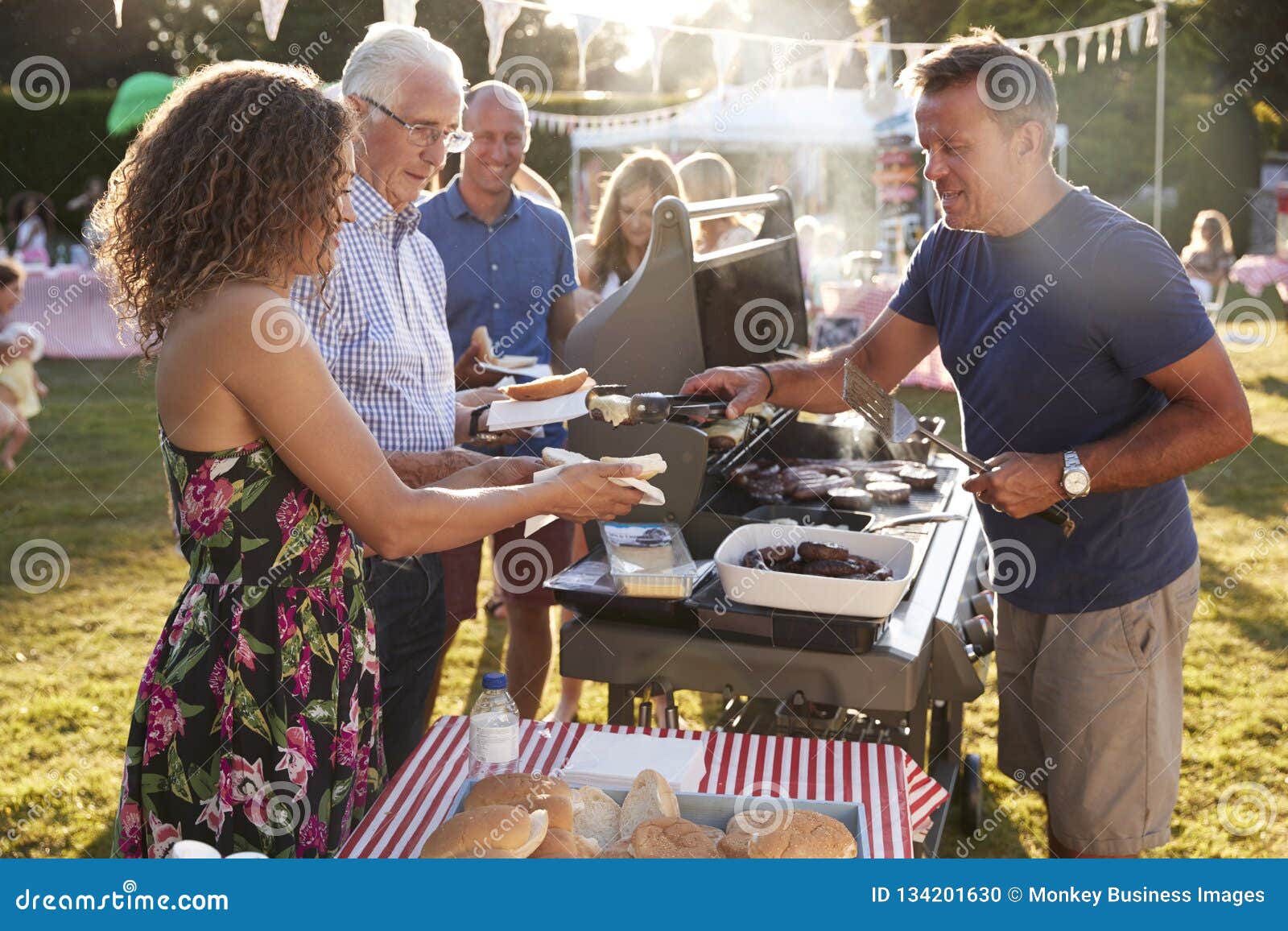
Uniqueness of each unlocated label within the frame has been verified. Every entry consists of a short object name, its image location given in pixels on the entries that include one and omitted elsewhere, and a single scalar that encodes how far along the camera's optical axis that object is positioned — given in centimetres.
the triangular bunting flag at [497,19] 577
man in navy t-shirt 220
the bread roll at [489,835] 150
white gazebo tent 1220
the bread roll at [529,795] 161
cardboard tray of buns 168
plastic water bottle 182
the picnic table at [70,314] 1130
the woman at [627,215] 488
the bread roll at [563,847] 154
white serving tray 218
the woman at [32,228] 1243
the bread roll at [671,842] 154
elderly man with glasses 238
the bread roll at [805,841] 154
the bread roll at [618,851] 159
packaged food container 232
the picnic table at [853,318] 908
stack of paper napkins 184
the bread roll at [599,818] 170
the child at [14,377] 774
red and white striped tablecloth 172
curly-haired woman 167
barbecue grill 226
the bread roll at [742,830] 157
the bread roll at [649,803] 167
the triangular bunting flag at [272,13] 431
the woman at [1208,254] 1251
